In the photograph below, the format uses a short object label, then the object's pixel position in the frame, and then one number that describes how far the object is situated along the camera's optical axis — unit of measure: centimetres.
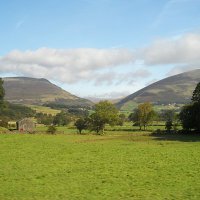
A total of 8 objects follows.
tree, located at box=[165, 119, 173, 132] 11662
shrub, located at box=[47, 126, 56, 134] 10341
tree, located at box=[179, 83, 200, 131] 9931
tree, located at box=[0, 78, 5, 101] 10893
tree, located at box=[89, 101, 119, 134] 12462
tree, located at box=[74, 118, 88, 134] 12635
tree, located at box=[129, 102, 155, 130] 14525
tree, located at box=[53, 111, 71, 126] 19775
